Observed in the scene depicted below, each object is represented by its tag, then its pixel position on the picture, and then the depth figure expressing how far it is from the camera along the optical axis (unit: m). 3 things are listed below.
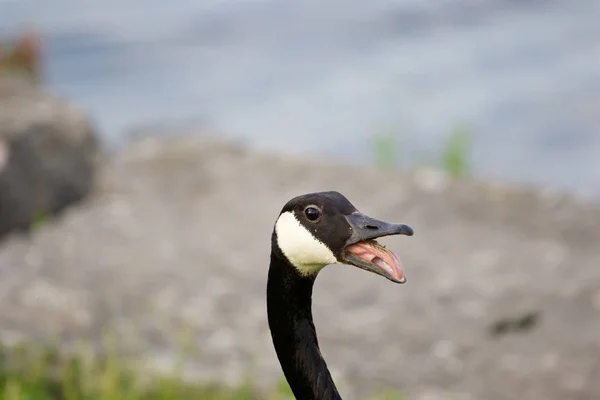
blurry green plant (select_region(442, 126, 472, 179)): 16.97
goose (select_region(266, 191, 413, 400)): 5.51
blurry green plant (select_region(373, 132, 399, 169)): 17.39
